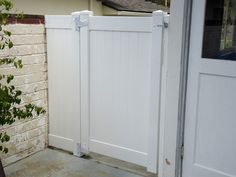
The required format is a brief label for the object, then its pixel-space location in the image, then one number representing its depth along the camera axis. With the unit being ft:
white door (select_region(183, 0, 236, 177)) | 9.27
